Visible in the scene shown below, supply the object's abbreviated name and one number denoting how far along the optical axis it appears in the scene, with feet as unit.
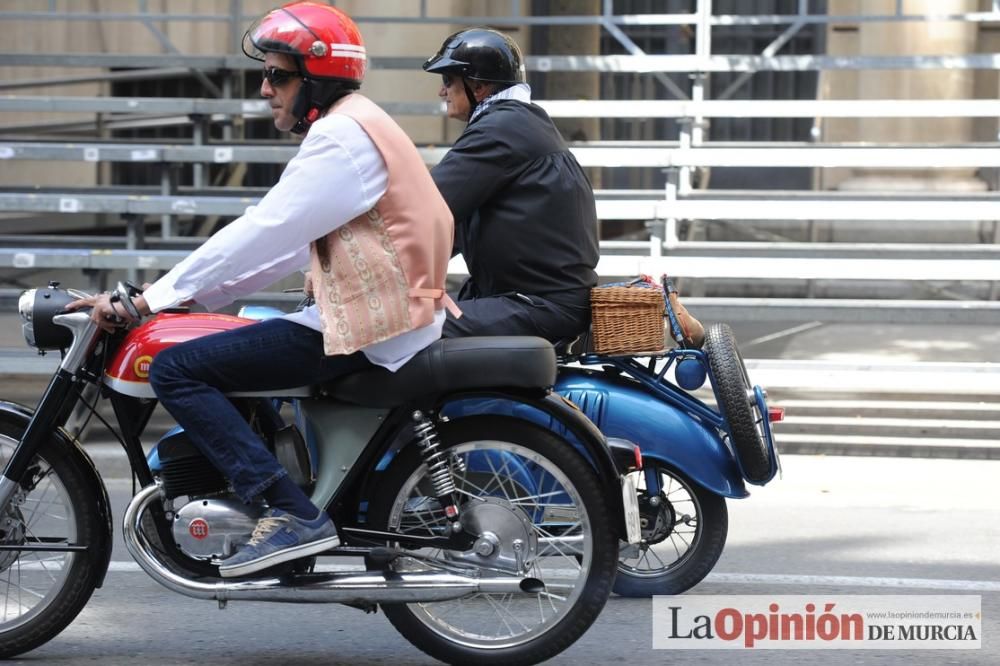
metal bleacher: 28.84
